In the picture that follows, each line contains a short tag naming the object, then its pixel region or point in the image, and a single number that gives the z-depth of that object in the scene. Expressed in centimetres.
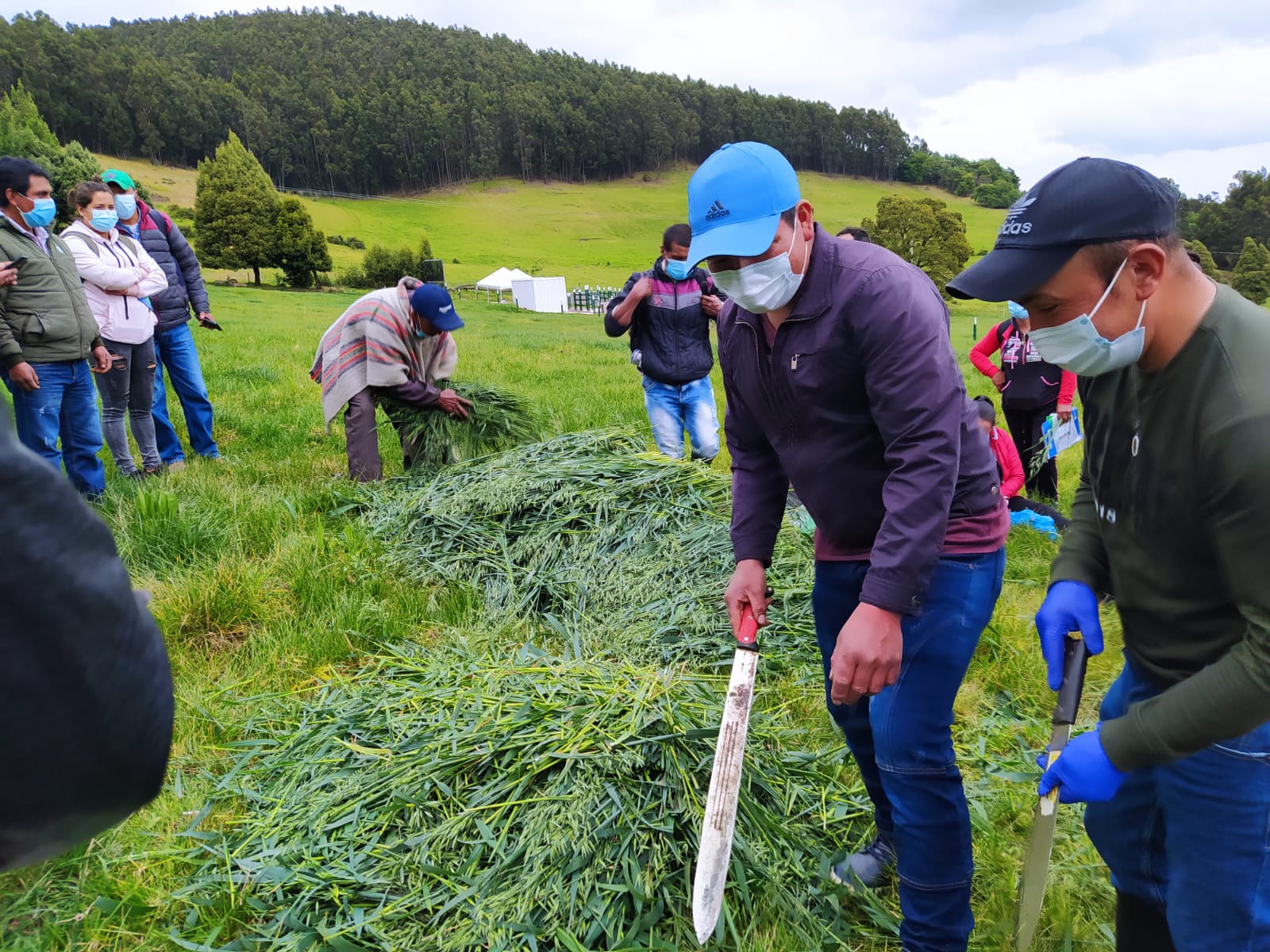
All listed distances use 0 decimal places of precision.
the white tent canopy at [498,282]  4272
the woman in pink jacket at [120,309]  542
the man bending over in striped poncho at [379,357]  551
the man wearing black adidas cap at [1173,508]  126
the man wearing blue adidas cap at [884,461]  175
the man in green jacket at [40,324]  466
